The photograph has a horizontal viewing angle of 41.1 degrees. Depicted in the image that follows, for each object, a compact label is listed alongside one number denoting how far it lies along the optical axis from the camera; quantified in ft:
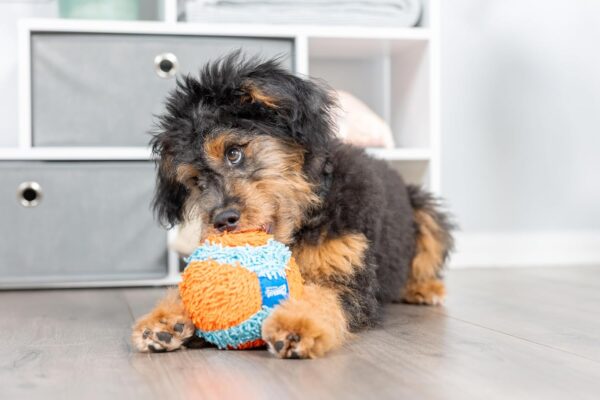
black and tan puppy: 6.23
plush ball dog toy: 5.68
